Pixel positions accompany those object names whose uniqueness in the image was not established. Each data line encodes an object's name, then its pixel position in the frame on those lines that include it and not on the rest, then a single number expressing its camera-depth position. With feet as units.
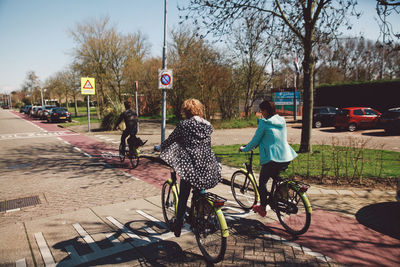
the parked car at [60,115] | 89.56
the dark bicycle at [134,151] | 26.69
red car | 58.70
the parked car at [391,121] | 50.01
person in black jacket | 26.63
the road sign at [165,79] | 31.17
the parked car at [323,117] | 66.69
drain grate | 16.44
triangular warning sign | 56.59
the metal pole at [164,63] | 32.48
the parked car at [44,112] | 101.89
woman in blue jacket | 12.52
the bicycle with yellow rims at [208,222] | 9.54
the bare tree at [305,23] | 29.30
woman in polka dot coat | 9.99
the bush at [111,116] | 60.29
